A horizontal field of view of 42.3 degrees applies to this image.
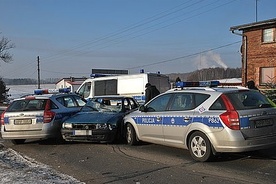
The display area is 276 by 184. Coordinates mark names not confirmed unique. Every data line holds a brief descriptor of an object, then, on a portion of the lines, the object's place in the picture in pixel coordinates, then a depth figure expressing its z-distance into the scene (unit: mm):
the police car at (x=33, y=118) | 9594
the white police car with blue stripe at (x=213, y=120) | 6625
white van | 16969
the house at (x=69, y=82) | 64750
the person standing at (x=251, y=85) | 12001
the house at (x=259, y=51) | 23953
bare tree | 56906
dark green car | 9258
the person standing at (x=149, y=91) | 14501
